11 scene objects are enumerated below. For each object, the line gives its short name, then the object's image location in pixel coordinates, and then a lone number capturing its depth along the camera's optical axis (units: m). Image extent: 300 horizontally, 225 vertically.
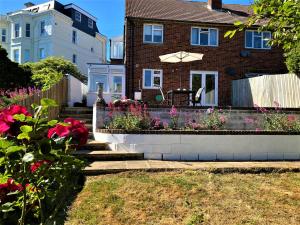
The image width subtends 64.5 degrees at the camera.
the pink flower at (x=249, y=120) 6.70
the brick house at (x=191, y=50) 14.11
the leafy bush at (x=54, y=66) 18.67
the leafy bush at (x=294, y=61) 10.93
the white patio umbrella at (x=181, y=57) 10.69
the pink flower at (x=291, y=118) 6.53
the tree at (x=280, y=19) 3.09
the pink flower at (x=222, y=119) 6.45
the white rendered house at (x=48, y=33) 25.09
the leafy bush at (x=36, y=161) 1.26
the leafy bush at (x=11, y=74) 16.16
